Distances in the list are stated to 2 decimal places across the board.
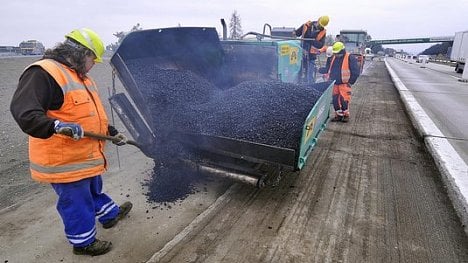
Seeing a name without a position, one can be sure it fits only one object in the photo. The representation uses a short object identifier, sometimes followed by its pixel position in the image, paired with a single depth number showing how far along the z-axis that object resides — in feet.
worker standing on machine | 23.80
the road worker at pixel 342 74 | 20.93
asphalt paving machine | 10.30
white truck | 74.85
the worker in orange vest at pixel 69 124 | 6.59
